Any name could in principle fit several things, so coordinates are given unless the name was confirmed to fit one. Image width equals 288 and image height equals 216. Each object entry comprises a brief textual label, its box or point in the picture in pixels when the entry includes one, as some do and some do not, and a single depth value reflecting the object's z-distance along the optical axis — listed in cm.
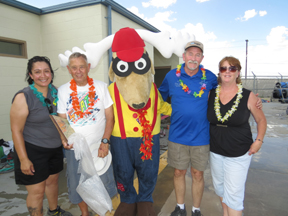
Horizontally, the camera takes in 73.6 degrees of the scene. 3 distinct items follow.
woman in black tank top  180
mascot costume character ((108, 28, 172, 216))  185
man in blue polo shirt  205
